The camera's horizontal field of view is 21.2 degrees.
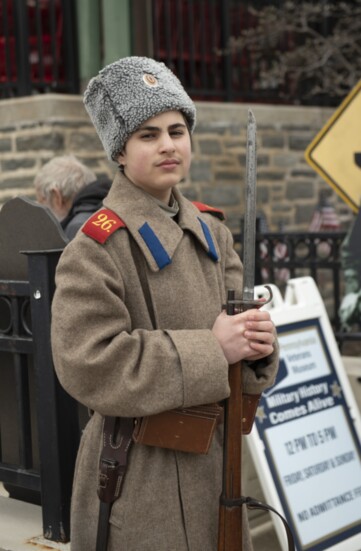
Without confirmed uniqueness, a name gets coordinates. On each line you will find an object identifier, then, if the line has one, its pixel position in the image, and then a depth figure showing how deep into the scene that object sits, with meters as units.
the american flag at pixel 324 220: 10.66
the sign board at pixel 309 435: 3.61
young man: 2.22
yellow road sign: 5.05
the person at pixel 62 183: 5.41
